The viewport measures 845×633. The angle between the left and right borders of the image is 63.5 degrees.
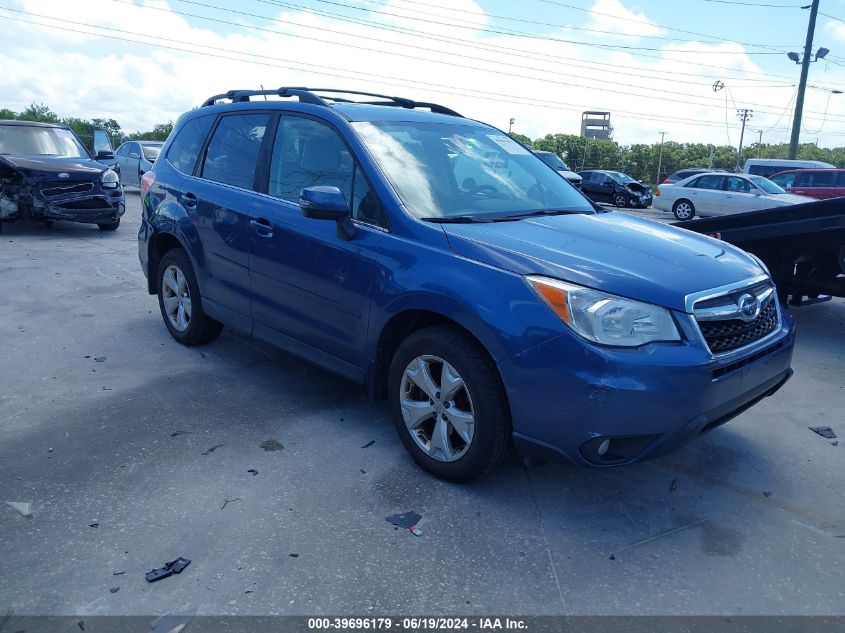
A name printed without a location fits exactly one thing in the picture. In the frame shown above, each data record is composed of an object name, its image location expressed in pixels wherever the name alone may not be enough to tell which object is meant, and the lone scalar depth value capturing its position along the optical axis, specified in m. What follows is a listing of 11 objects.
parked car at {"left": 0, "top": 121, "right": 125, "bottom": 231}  10.88
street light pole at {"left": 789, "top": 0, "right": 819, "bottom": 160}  30.22
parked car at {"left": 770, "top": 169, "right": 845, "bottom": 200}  18.77
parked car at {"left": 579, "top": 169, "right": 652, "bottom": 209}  25.95
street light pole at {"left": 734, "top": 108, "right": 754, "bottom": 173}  80.44
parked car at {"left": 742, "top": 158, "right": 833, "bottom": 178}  23.67
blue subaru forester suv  2.87
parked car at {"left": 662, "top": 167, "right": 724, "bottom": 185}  23.12
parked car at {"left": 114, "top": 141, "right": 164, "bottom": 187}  19.94
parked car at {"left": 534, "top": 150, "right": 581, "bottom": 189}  19.58
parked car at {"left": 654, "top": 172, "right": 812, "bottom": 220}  18.08
